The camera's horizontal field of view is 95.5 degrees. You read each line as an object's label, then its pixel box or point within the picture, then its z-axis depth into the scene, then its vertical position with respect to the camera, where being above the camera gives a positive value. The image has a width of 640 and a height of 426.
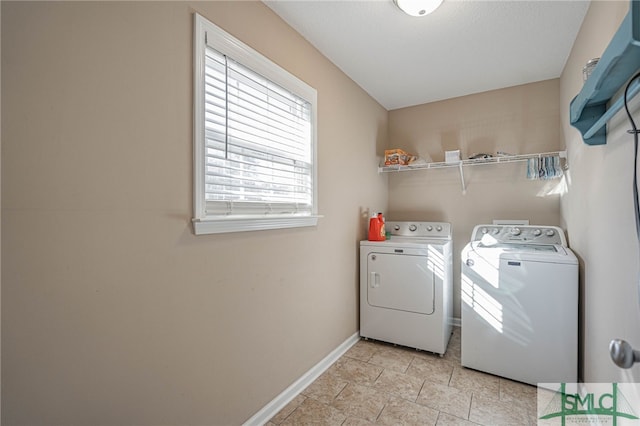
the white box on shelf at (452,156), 2.85 +0.58
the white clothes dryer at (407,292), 2.45 -0.68
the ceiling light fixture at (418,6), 1.64 +1.20
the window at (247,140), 1.38 +0.43
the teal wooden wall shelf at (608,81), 0.83 +0.51
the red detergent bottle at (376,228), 2.77 -0.13
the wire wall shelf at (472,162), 2.48 +0.51
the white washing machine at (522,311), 1.90 -0.67
